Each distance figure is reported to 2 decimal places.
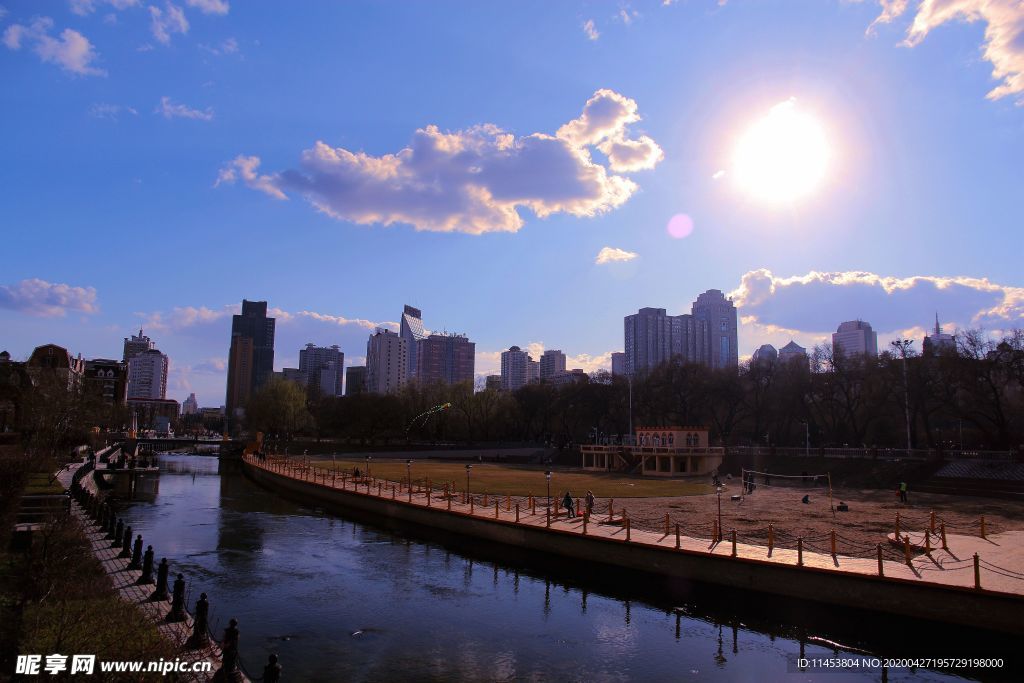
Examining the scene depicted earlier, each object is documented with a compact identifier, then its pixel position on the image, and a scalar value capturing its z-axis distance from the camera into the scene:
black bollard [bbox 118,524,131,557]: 25.16
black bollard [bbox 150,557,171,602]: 18.80
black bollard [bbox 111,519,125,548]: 27.44
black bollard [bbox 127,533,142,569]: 22.84
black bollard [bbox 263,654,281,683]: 11.40
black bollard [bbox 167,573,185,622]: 16.94
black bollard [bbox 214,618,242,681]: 12.35
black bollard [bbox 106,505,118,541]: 29.88
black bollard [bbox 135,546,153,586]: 20.83
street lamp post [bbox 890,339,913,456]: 74.62
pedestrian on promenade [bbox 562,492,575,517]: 38.75
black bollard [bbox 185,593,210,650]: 14.94
